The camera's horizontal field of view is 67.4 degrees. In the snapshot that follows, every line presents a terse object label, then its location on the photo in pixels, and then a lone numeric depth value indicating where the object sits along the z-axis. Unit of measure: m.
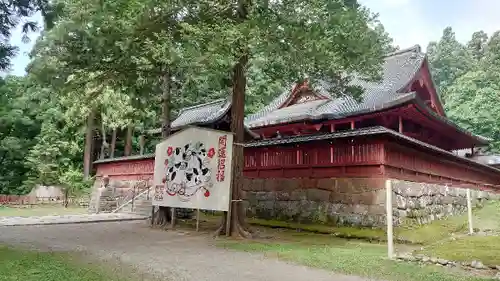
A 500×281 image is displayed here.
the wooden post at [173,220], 12.80
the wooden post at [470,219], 9.98
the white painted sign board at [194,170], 10.59
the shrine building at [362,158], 11.45
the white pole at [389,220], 7.24
